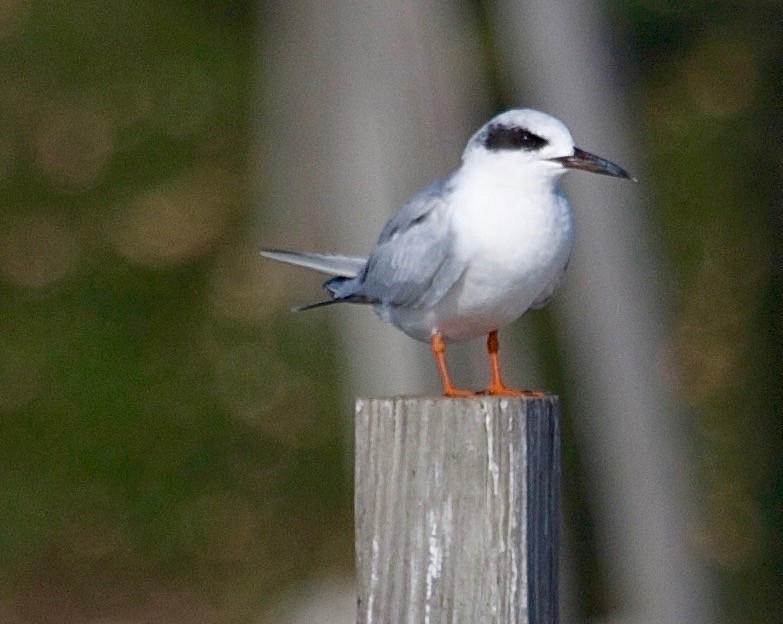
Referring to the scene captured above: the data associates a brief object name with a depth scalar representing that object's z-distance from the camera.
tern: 6.95
